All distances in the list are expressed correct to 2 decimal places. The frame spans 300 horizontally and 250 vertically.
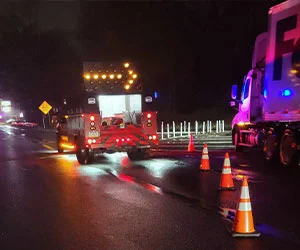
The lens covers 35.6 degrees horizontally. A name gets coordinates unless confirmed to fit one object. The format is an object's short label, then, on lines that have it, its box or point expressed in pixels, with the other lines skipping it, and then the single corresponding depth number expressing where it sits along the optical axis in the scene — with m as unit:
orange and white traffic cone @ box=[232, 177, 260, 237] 6.57
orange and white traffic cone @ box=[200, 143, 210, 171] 13.25
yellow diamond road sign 41.78
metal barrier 31.61
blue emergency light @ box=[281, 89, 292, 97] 12.99
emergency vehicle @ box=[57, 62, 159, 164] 15.84
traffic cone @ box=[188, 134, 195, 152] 19.69
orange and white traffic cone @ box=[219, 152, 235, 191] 10.12
